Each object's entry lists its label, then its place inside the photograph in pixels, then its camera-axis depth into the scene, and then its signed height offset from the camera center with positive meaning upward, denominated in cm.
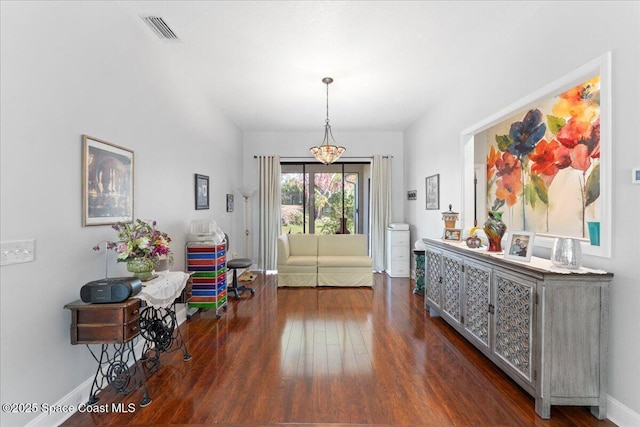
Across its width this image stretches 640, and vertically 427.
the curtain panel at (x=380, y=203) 691 +23
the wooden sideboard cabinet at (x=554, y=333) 205 -81
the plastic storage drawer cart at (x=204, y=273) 394 -74
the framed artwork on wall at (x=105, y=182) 229 +25
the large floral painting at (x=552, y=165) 266 +48
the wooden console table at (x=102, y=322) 207 -72
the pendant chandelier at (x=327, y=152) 462 +90
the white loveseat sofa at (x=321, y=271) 552 -100
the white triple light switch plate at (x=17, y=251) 169 -21
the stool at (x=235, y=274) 489 -95
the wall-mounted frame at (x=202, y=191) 439 +32
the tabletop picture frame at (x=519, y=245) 245 -25
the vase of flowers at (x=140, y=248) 240 -26
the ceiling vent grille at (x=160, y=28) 286 +176
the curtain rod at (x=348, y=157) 696 +125
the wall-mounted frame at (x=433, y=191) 504 +38
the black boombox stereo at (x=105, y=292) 211 -52
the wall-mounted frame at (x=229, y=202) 596 +22
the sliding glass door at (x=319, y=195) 718 +42
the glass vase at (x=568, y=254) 214 -28
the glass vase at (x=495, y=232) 296 -17
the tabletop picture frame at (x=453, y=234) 379 -25
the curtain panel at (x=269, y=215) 684 -3
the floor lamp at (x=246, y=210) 627 +8
